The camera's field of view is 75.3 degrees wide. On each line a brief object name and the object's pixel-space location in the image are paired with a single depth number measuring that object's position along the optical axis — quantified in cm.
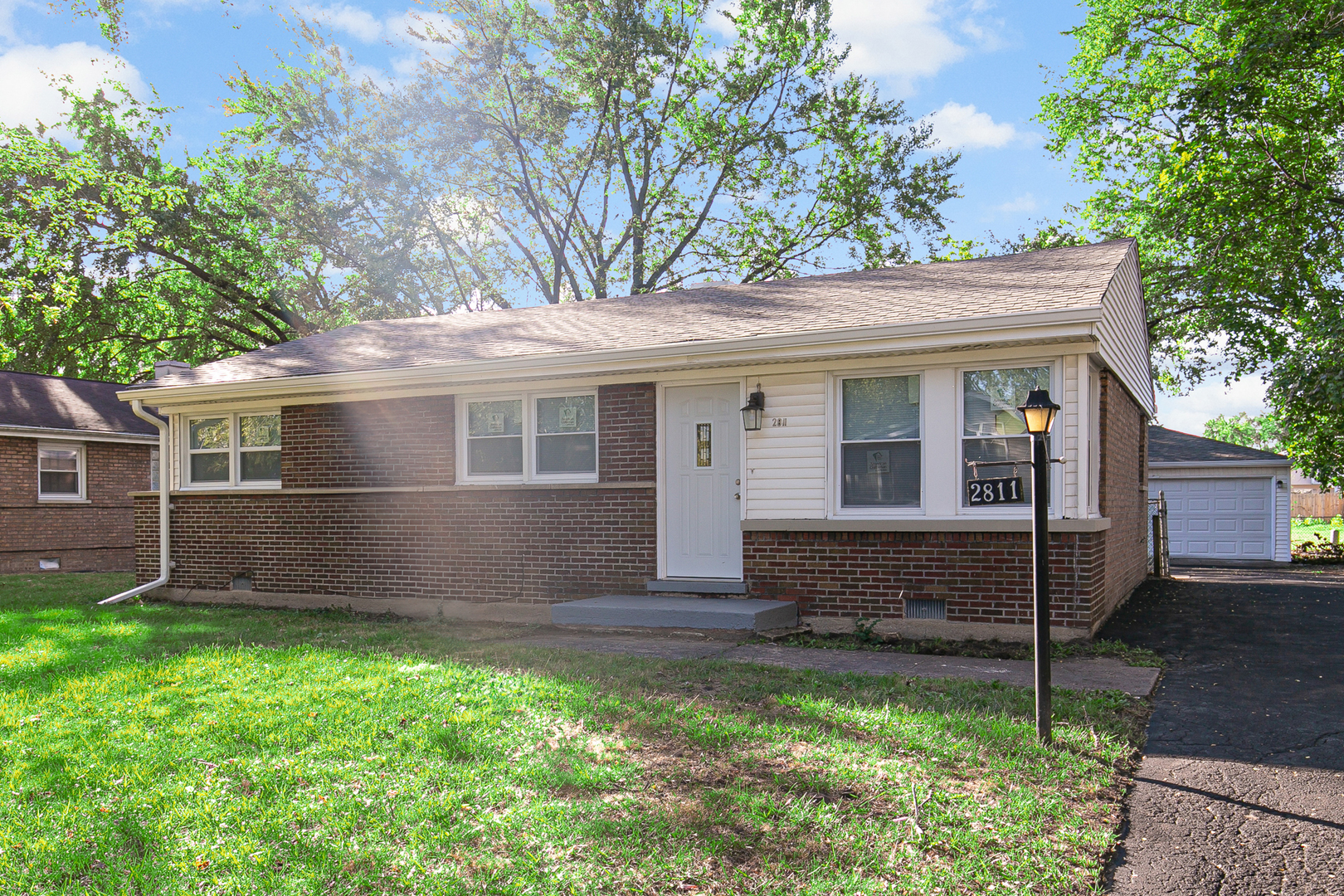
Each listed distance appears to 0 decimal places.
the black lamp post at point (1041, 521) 455
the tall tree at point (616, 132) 2389
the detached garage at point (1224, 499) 1952
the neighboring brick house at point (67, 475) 1878
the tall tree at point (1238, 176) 1406
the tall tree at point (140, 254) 2075
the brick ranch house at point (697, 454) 800
